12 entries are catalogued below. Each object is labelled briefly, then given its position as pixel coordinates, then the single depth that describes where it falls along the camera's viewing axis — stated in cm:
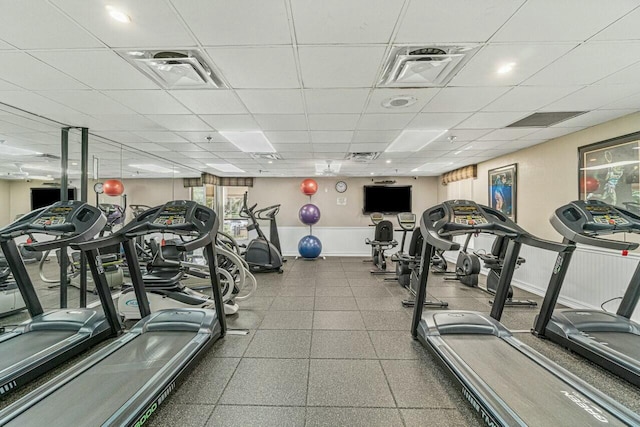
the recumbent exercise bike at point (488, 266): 395
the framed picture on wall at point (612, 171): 313
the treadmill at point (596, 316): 228
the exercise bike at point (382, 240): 609
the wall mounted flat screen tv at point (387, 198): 831
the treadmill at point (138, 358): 158
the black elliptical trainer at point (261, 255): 592
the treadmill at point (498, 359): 161
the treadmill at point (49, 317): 222
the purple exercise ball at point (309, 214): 769
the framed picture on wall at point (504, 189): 516
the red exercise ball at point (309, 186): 769
